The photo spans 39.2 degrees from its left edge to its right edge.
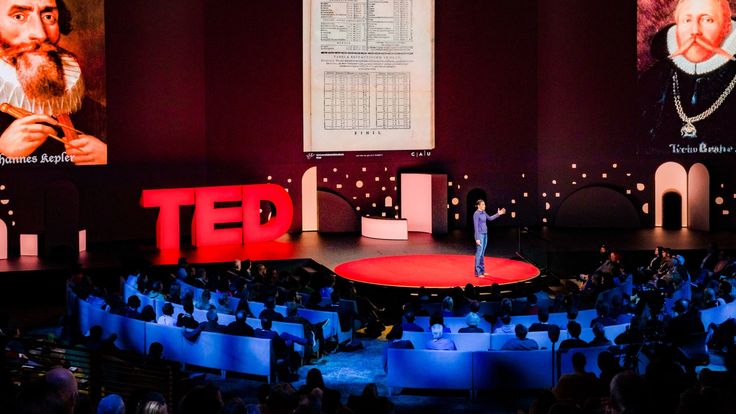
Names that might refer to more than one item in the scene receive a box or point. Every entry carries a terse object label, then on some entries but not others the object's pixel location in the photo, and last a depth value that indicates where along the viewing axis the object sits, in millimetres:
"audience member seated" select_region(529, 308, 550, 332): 11336
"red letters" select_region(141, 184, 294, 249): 19188
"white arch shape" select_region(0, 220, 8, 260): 18359
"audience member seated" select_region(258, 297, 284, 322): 12039
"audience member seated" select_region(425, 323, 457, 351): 10820
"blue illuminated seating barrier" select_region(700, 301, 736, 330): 12242
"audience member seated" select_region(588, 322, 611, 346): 10661
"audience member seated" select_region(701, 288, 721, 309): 12492
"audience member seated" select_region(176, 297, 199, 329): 11648
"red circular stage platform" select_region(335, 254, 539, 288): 16219
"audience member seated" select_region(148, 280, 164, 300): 13370
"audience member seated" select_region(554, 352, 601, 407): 8148
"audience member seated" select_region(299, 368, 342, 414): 7773
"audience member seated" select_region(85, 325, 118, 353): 10567
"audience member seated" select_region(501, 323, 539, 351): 10648
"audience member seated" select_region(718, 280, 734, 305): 13039
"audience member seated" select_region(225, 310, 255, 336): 11469
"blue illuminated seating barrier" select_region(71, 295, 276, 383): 11234
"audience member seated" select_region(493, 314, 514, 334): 11555
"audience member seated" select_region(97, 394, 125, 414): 5512
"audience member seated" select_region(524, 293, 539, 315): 12761
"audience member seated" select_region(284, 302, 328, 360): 11969
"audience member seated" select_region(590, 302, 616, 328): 11625
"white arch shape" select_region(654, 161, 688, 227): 21891
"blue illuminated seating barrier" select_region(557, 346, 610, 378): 10430
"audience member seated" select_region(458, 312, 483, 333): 11445
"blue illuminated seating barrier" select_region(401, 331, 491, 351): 11148
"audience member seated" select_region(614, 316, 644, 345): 10758
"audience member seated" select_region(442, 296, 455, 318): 12406
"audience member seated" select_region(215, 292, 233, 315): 12633
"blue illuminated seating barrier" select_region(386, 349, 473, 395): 10617
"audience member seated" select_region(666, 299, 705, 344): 10977
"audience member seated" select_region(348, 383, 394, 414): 7836
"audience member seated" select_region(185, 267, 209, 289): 14406
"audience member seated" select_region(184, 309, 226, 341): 11469
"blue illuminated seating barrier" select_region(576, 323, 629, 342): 11453
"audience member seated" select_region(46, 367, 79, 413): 5195
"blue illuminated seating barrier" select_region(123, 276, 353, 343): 12531
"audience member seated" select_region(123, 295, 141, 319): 12383
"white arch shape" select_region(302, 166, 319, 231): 21758
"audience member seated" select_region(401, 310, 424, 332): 11633
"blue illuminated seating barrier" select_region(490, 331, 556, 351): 11102
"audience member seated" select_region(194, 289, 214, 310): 12602
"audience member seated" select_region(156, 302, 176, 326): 12047
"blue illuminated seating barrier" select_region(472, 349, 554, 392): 10484
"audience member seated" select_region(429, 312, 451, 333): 11250
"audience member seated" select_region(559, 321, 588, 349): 10508
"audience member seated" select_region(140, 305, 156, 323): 11977
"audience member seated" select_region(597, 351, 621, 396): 8805
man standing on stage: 16156
